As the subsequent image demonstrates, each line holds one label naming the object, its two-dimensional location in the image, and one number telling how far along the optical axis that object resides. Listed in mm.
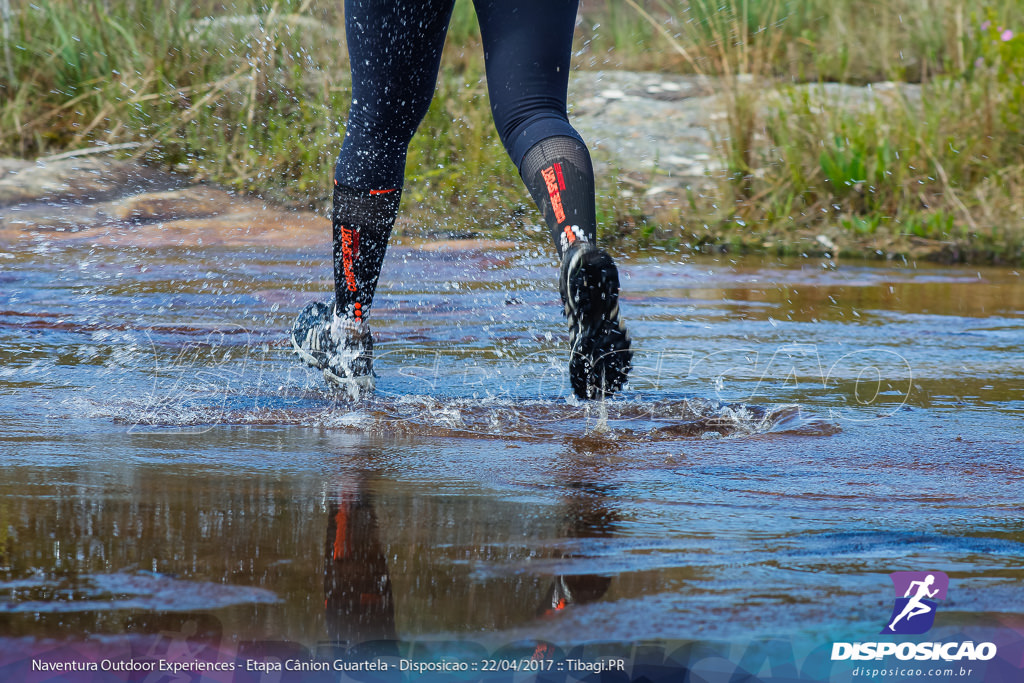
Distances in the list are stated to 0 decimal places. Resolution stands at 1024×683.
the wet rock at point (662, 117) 12836
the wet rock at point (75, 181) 11242
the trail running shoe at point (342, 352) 5117
